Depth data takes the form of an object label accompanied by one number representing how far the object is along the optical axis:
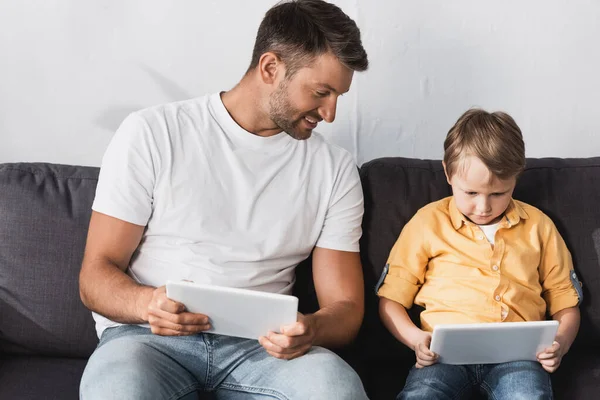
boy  2.23
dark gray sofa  2.34
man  2.17
